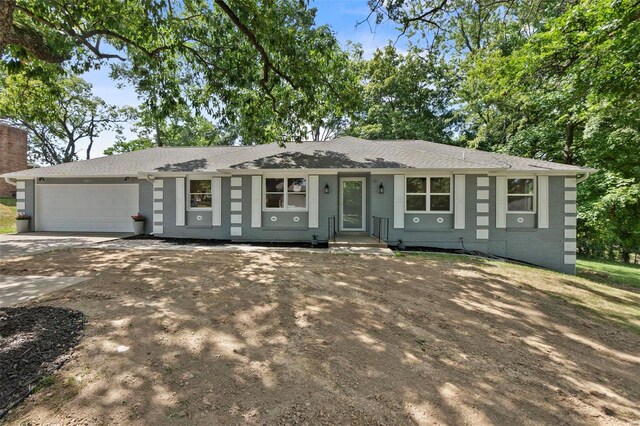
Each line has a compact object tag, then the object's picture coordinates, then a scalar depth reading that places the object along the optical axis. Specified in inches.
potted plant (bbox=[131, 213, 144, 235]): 501.0
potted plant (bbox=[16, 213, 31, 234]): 522.3
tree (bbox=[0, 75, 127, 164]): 1014.4
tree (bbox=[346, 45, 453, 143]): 880.3
